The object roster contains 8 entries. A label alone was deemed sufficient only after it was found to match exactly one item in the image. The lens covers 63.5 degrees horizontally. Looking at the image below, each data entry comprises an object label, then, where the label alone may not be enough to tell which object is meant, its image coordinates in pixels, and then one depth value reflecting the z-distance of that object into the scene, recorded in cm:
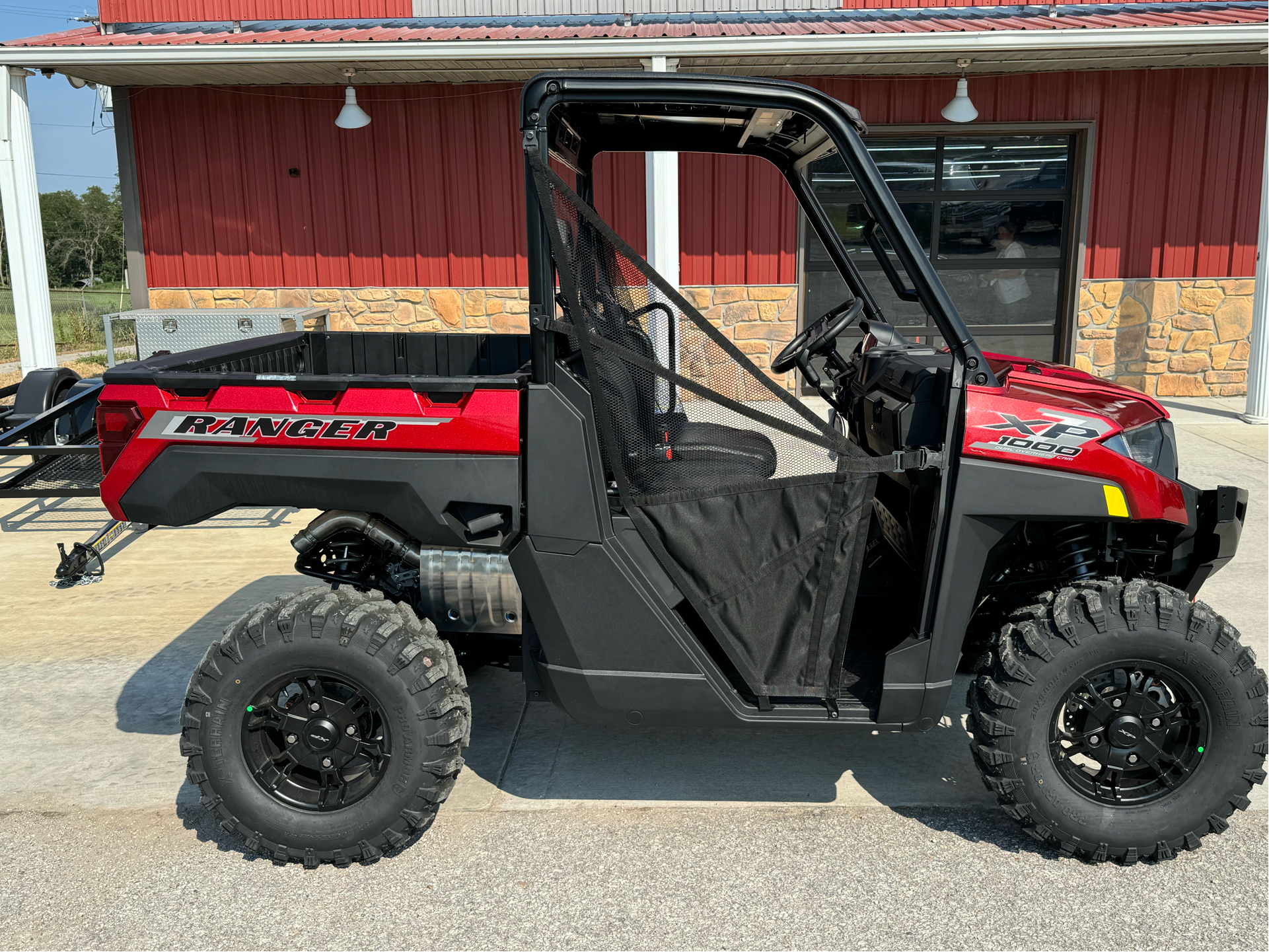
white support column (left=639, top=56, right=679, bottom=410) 890
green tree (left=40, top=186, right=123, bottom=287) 5472
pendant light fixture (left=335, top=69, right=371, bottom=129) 995
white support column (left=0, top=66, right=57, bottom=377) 910
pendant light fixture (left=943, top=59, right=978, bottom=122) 970
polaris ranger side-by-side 274
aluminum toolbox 878
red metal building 1034
